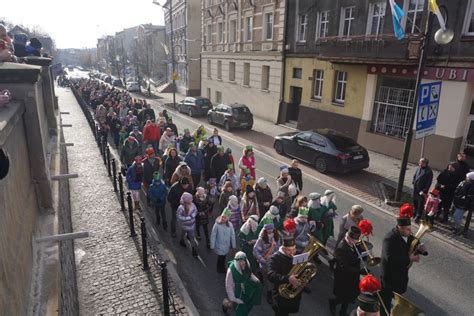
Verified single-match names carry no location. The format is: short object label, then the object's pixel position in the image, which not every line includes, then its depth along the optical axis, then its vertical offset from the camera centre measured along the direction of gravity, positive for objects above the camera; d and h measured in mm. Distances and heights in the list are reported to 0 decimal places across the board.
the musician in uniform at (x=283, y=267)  4848 -2891
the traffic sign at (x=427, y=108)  9453 -1211
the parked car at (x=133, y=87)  44906 -3874
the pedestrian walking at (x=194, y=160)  10031 -2931
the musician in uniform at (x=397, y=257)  5055 -2828
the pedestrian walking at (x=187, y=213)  7134 -3198
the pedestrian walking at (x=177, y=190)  7871 -2981
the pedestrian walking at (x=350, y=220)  6340 -2899
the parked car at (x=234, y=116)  20969 -3440
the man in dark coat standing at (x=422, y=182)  8938 -3040
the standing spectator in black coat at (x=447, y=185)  8828 -3059
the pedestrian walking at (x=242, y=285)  5043 -3292
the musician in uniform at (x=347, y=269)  5141 -3048
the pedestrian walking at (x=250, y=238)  6184 -3161
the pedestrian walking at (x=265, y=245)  5832 -3105
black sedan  12930 -3428
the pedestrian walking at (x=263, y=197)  7926 -3102
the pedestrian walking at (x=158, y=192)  8359 -3208
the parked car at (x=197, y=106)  26516 -3578
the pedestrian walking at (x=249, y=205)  7438 -3094
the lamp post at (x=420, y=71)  8500 -183
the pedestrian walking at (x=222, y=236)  6473 -3286
